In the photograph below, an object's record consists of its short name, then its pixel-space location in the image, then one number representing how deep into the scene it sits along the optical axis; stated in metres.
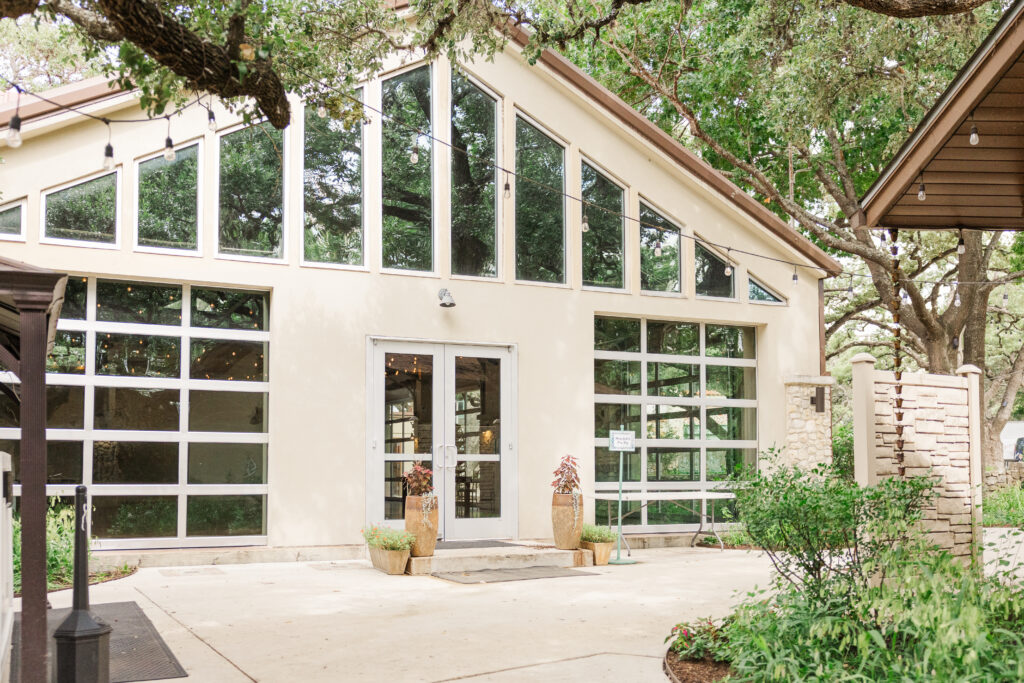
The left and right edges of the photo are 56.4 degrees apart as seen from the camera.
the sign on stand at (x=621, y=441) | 10.67
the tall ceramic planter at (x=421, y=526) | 9.55
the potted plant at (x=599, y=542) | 10.33
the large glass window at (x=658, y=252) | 12.62
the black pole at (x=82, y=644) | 4.47
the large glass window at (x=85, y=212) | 9.54
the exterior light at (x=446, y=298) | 11.12
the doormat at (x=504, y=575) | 8.98
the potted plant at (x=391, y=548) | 9.31
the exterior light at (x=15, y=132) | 5.12
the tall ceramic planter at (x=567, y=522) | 10.29
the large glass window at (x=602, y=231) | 12.34
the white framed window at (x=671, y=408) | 12.29
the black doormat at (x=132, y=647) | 5.12
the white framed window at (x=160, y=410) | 9.59
